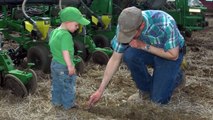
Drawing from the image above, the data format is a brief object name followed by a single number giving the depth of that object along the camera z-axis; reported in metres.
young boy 3.85
